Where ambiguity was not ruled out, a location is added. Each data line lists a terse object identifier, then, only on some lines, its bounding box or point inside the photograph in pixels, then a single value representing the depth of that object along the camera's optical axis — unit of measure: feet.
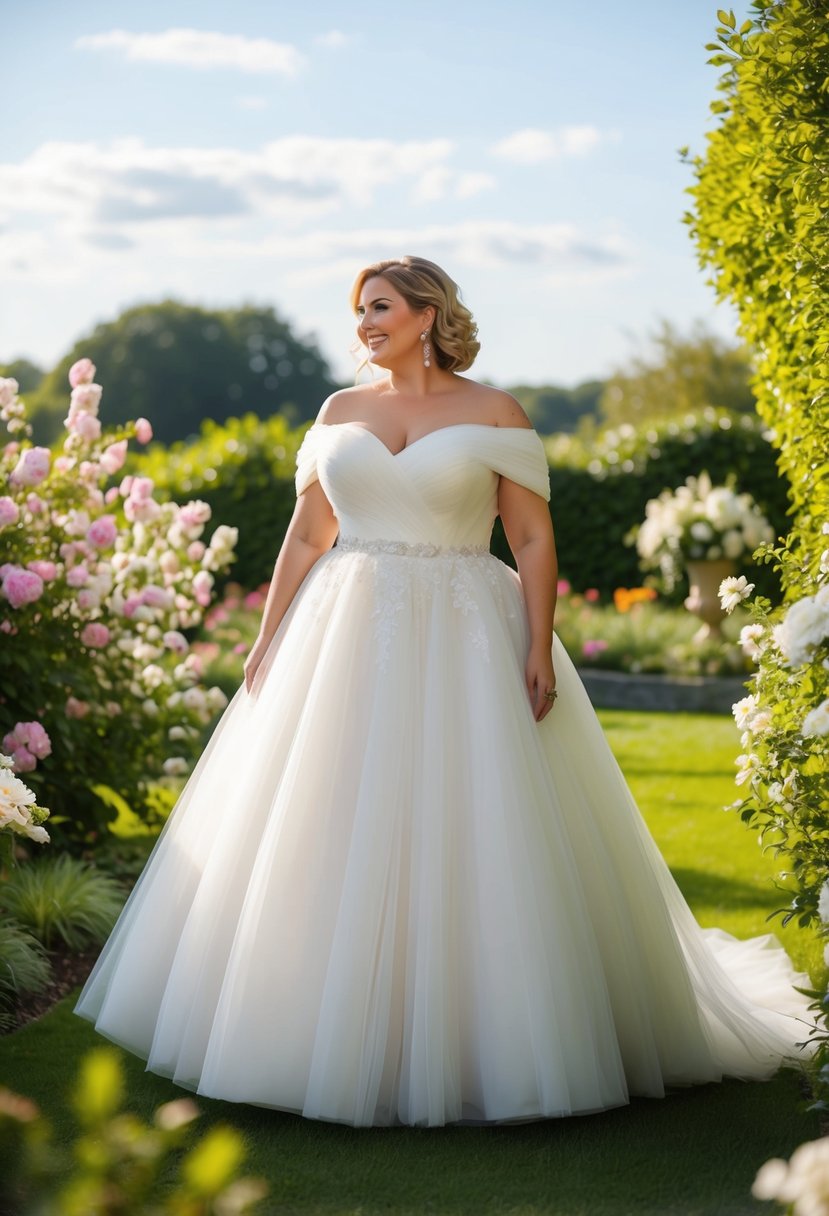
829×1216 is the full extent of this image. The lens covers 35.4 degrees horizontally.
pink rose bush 18.54
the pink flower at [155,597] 19.76
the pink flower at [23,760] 17.44
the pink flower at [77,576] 18.42
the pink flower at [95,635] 19.22
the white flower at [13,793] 11.01
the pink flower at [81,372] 19.03
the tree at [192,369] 201.46
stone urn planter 40.86
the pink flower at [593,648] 40.19
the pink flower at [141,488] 19.93
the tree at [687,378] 130.52
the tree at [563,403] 214.69
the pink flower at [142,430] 19.19
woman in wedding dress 10.93
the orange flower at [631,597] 45.32
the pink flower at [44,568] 18.22
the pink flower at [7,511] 17.42
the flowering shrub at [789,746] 10.98
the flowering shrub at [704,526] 39.96
